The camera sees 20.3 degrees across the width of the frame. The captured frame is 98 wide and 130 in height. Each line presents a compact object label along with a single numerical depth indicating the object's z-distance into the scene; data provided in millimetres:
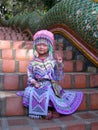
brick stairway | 2662
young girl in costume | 2852
